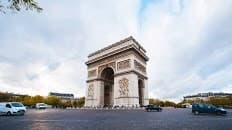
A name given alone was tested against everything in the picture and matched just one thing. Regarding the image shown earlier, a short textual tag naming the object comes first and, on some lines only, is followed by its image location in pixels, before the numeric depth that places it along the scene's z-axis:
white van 12.08
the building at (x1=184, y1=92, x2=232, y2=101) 88.03
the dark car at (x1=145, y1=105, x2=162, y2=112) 18.33
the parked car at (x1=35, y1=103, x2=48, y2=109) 29.01
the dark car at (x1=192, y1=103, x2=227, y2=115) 11.57
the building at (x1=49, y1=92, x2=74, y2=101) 85.84
